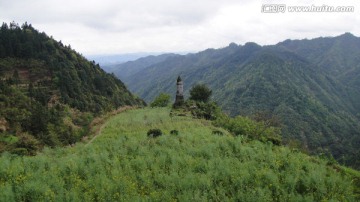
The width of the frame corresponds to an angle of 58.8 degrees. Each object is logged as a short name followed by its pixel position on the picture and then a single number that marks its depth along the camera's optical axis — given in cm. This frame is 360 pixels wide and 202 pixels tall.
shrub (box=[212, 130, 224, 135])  2042
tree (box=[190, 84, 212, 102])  4056
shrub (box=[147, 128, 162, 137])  1940
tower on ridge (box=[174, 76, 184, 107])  3544
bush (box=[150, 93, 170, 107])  4455
